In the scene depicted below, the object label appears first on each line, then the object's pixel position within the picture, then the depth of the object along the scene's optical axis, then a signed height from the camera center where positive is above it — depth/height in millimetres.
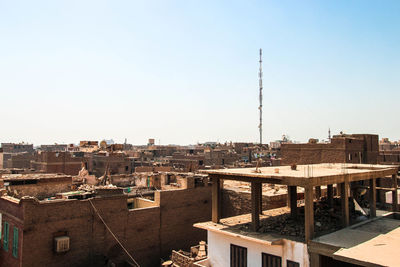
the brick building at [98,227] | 15484 -4207
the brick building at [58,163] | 39312 -1497
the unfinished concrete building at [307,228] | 10516 -2992
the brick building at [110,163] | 43938 -1715
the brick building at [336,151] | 30266 -15
